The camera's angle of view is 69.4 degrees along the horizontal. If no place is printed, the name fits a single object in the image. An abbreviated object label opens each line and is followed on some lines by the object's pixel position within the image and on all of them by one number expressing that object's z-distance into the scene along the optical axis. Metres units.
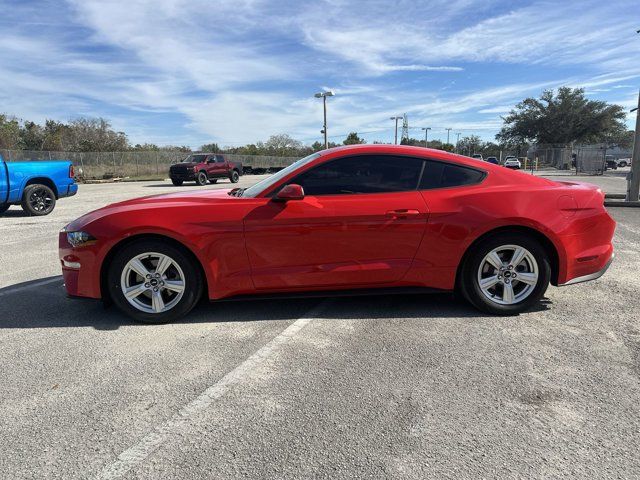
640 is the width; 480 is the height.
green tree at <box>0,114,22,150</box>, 44.88
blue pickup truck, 10.86
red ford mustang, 3.89
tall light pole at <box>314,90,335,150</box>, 36.97
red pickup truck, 23.94
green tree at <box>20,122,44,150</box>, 52.34
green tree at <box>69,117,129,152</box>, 51.56
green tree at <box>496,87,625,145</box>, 66.62
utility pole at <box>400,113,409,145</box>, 97.19
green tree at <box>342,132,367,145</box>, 70.62
